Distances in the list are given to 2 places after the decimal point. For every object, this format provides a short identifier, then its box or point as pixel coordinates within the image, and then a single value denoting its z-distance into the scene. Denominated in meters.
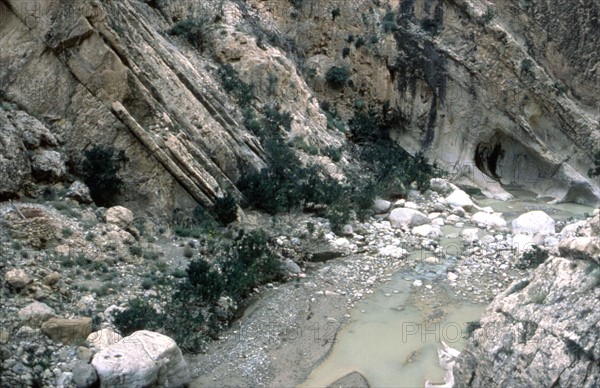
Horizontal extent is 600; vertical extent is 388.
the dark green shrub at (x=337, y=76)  28.61
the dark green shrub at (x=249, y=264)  14.34
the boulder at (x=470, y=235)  19.81
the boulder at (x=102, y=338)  10.72
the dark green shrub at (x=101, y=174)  15.77
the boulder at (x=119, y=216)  14.70
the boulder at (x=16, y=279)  11.15
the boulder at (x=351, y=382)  11.46
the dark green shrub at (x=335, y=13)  28.98
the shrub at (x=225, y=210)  17.39
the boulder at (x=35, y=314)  10.57
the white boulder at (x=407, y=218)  21.08
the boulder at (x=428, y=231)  20.17
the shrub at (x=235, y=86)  22.58
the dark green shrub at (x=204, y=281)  13.24
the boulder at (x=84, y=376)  9.64
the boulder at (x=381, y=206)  22.31
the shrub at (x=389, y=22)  29.55
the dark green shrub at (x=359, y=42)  29.08
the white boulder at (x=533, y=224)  20.55
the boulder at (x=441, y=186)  25.34
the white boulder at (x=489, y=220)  21.45
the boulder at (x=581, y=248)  8.88
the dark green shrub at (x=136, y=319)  11.42
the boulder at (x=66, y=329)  10.56
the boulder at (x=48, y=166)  14.70
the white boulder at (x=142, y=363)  9.77
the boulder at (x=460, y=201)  23.80
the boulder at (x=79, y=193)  14.85
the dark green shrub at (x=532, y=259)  17.44
